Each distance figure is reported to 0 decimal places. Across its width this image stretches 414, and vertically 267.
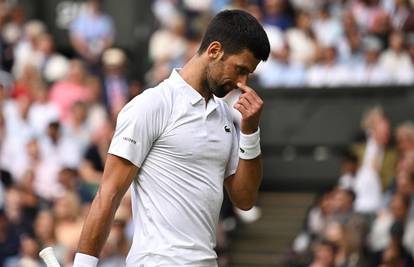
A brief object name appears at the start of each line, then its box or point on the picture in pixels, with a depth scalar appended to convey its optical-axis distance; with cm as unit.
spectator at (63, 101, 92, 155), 1505
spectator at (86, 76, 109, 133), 1525
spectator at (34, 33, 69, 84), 1775
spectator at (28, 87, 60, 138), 1537
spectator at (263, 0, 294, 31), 1645
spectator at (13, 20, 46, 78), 1800
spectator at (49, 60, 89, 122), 1596
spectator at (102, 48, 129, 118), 1623
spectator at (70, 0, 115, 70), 1833
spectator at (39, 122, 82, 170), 1484
